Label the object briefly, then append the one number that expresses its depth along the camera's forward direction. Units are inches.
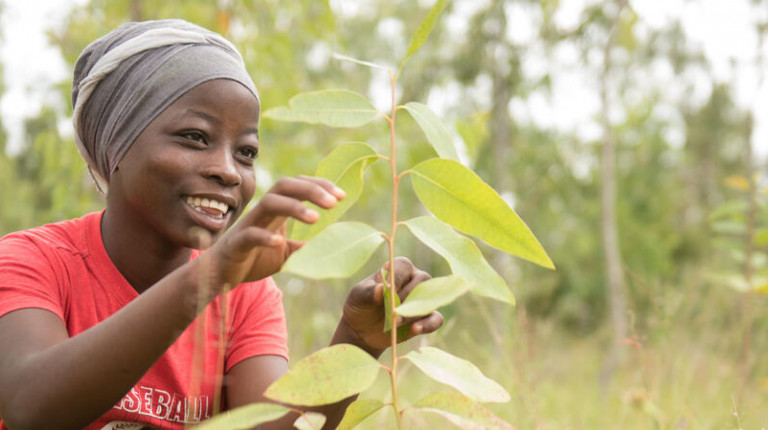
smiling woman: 38.5
